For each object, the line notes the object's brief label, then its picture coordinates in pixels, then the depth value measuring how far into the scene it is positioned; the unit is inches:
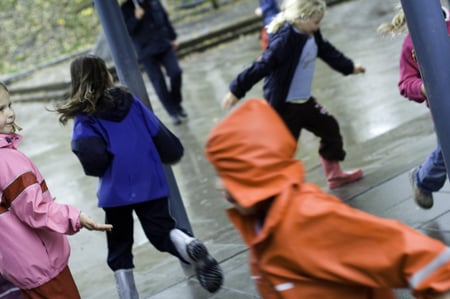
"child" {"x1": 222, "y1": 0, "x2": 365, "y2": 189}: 396.9
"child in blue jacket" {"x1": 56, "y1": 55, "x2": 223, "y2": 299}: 298.6
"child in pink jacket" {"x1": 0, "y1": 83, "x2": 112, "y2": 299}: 255.9
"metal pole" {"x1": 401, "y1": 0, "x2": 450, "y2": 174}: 229.7
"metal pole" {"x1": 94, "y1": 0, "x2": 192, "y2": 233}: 334.9
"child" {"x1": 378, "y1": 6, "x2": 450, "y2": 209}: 311.9
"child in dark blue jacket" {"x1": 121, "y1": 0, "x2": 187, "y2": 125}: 724.0
